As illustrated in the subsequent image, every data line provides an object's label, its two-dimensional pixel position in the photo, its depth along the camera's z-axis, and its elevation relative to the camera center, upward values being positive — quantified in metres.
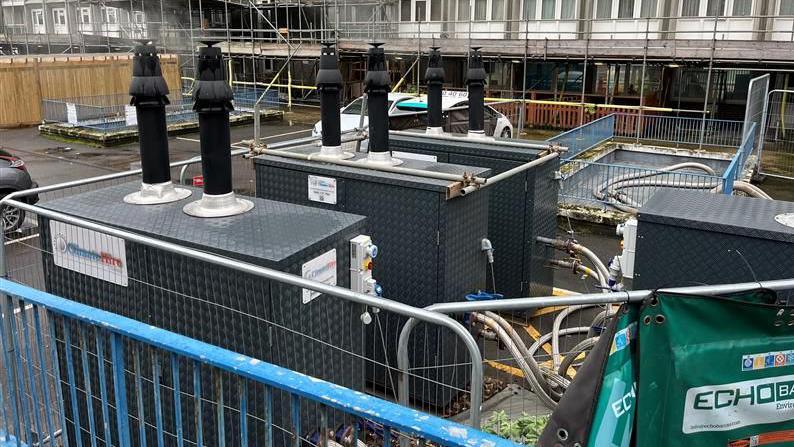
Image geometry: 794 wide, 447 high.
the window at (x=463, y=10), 27.73 +2.11
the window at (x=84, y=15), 32.41 +2.10
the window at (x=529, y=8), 26.22 +2.10
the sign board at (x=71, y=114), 20.81 -1.58
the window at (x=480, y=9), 27.48 +2.14
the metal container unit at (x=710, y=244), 3.88 -1.01
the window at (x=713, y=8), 22.24 +1.81
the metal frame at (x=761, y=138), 14.87 -1.53
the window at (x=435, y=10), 28.19 +2.14
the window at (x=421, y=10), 28.56 +2.16
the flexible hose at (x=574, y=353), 4.51 -1.89
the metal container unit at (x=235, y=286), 3.47 -1.18
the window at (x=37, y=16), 38.50 +2.41
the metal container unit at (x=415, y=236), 5.27 -1.32
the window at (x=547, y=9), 25.87 +2.04
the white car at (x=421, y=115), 12.71 -0.99
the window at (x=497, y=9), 26.97 +2.09
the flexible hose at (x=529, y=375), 4.48 -1.99
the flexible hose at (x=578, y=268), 6.86 -2.06
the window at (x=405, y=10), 29.20 +2.19
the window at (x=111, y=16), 32.75 +2.10
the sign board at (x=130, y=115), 18.95 -1.49
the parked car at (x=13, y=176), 10.19 -1.71
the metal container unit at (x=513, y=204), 6.87 -1.38
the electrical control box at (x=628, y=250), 4.77 -1.25
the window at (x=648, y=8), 23.59 +1.92
